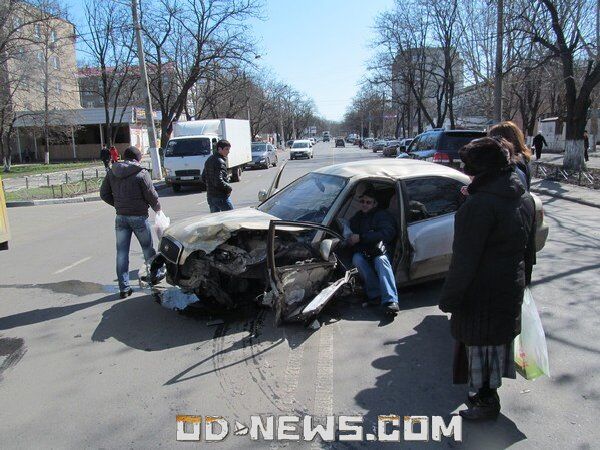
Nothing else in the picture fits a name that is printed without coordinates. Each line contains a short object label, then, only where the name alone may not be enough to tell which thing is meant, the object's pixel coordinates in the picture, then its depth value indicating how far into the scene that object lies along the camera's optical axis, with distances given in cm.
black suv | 1330
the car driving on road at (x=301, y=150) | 4388
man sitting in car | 487
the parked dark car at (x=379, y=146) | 5469
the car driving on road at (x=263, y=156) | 3306
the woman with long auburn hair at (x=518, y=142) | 432
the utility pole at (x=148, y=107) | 2272
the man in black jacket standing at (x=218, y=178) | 756
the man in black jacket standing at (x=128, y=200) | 576
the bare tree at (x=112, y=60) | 3213
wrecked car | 462
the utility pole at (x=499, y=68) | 1834
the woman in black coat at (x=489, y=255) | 277
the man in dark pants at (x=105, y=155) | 2970
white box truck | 1914
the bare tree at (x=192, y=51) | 2902
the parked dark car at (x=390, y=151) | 3938
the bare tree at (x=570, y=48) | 1750
